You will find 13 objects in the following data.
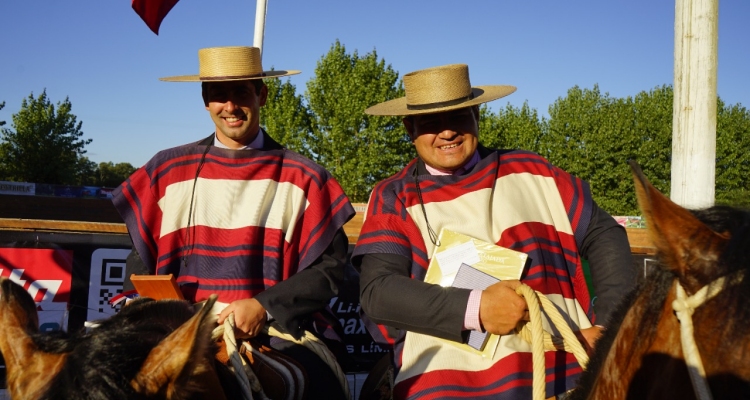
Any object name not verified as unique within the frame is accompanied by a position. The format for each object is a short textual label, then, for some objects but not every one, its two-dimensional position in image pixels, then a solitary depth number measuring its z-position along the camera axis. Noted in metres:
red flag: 5.29
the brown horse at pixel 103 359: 1.57
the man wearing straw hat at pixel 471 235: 2.52
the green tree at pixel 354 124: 33.94
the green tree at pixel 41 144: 39.34
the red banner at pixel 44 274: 4.64
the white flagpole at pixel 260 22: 5.26
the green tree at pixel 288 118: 34.50
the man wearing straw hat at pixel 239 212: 3.12
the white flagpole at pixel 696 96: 4.40
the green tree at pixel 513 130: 37.41
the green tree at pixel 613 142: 35.16
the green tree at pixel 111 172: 63.49
